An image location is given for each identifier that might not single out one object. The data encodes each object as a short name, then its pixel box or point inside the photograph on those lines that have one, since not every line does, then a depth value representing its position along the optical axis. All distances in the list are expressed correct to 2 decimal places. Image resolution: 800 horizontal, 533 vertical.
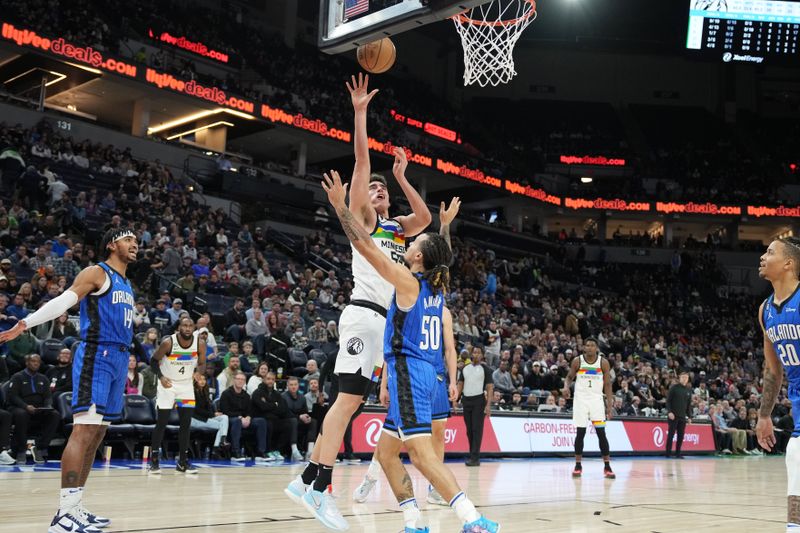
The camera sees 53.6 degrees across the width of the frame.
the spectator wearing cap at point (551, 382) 18.36
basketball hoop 10.88
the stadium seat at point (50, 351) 11.50
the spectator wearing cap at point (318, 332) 15.91
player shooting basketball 5.48
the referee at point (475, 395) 12.73
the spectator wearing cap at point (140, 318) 13.76
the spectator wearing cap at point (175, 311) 14.24
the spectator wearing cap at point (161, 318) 13.85
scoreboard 23.55
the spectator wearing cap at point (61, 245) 15.43
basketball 7.34
